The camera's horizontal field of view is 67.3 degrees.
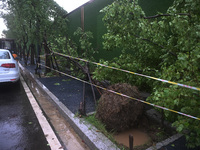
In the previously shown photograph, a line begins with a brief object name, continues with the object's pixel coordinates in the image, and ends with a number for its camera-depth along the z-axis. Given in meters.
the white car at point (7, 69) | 5.85
